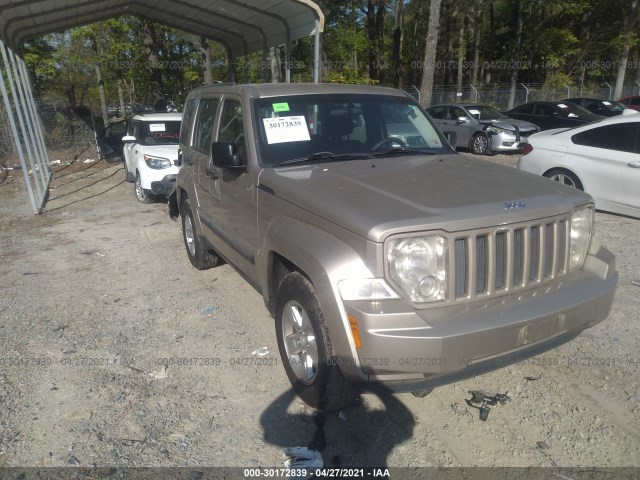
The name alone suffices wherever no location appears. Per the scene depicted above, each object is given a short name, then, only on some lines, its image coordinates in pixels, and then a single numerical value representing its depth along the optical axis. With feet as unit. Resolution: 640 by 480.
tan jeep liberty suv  8.12
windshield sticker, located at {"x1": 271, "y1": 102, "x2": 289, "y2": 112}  12.75
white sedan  21.71
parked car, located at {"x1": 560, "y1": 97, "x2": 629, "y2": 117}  60.54
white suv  29.81
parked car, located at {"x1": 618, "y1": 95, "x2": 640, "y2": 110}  69.88
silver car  46.80
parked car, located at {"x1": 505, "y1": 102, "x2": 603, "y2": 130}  53.26
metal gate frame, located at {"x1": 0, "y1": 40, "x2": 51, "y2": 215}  28.56
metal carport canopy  30.96
